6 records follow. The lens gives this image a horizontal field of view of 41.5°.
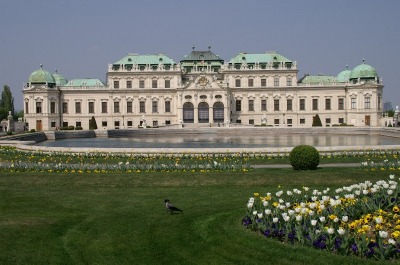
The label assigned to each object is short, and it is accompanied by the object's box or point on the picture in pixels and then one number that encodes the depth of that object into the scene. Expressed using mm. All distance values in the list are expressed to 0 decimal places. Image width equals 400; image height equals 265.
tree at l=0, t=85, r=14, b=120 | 127256
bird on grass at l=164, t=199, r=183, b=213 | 15250
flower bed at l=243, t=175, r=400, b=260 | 10938
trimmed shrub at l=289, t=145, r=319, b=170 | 25531
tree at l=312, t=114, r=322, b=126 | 89250
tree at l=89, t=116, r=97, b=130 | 89000
